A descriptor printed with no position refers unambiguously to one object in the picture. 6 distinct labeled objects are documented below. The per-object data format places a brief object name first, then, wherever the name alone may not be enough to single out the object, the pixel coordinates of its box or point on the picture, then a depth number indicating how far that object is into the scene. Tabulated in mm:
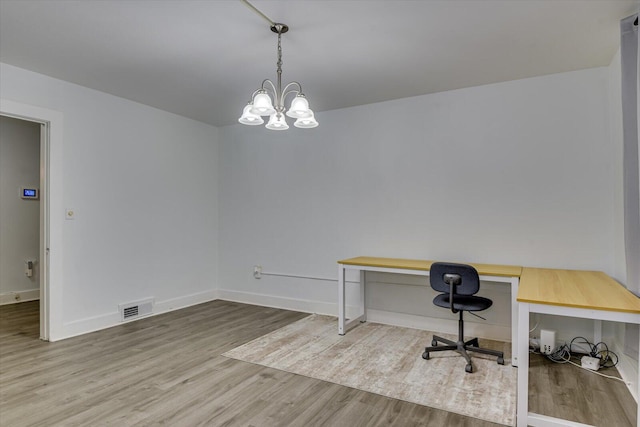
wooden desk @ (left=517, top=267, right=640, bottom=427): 1969
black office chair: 2920
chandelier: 2467
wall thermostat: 5398
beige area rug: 2443
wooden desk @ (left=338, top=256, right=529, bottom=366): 3016
